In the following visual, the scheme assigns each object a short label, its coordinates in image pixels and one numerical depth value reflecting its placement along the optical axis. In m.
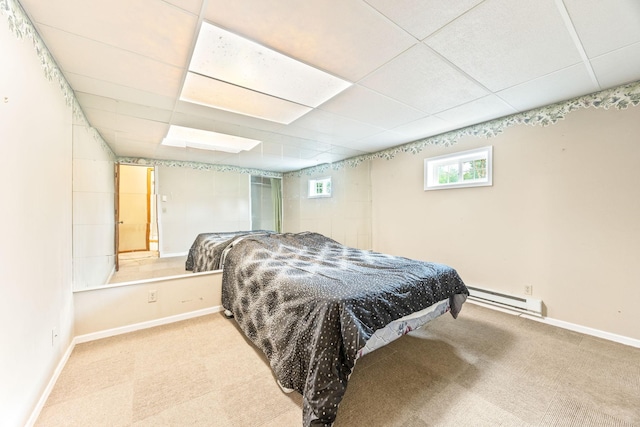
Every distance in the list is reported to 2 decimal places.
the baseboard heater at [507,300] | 2.61
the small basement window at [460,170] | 3.05
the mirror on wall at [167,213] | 2.66
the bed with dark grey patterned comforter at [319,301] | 1.33
